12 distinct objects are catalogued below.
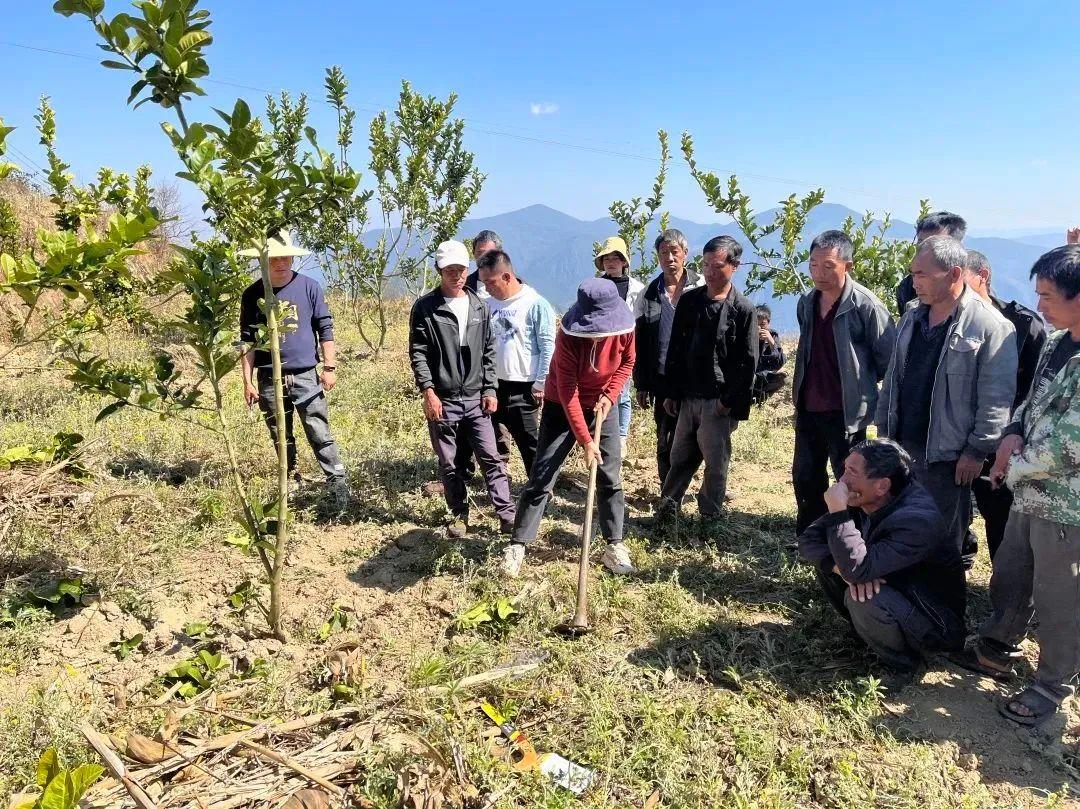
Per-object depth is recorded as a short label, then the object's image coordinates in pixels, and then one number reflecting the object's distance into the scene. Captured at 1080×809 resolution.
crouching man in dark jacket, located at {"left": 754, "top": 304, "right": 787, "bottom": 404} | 5.29
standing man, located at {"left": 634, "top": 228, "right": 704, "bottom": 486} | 4.61
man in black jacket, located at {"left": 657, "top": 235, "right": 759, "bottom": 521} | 4.09
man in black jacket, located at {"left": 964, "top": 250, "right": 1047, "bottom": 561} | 3.52
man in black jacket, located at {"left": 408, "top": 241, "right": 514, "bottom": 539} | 4.19
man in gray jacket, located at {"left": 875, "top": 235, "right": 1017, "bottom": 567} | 3.04
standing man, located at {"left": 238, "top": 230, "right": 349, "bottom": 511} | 4.52
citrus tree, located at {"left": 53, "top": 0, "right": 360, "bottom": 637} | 2.23
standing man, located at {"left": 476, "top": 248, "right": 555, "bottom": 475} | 4.46
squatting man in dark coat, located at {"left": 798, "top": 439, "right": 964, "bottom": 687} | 2.83
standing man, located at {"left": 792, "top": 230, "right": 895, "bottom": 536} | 3.59
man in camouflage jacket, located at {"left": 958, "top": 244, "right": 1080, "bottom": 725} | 2.54
